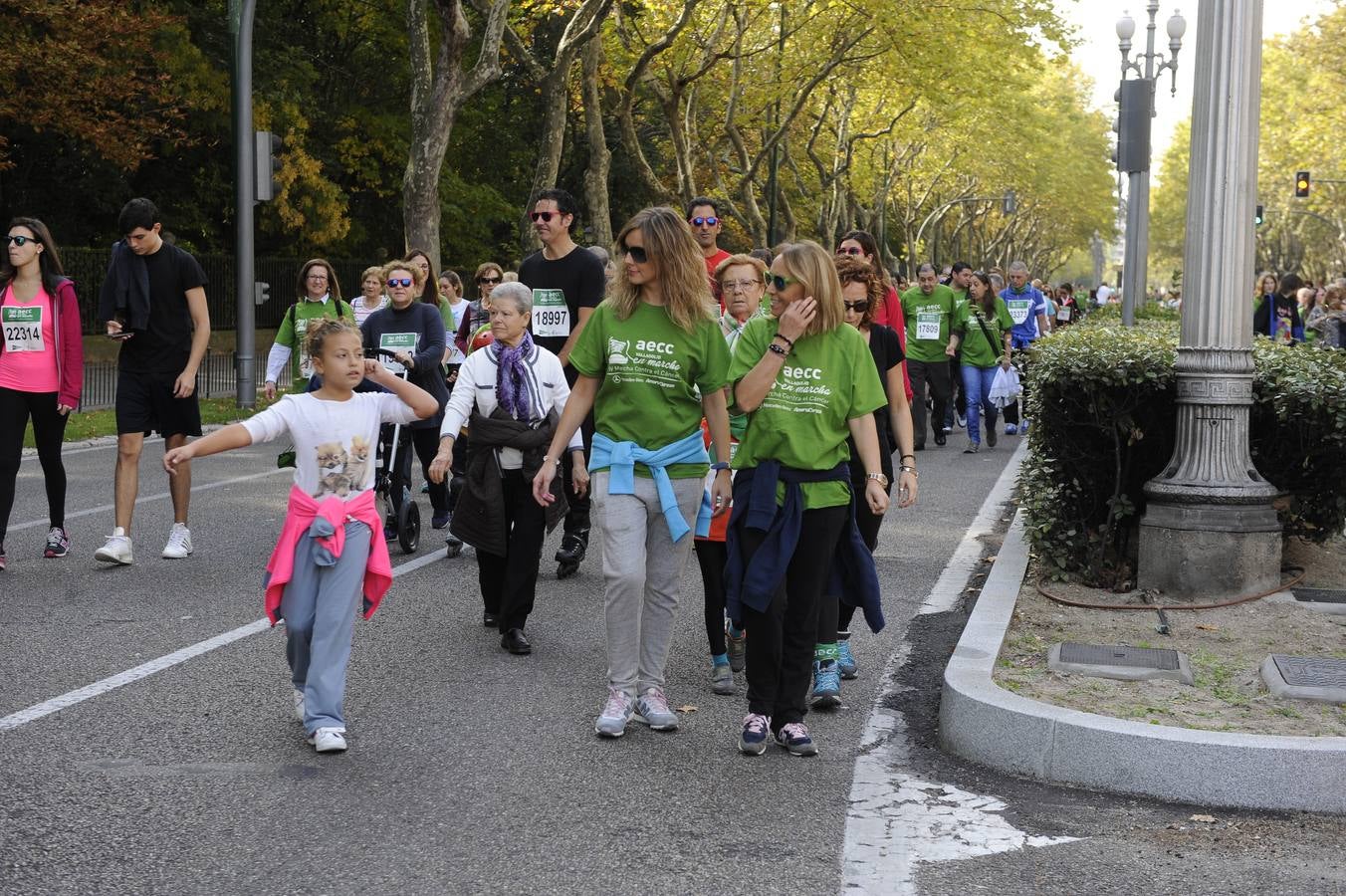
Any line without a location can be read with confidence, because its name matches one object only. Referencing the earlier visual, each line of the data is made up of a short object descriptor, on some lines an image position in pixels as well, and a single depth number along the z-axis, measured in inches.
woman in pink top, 355.9
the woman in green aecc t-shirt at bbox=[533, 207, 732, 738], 225.1
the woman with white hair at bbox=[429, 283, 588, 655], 279.4
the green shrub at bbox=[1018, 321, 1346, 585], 318.0
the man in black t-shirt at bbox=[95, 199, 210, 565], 363.3
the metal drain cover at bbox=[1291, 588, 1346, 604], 298.0
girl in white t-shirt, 215.3
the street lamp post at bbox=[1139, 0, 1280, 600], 300.4
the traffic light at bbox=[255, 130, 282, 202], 852.0
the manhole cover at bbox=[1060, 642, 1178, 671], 247.9
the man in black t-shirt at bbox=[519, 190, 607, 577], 334.6
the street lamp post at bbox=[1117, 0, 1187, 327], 748.0
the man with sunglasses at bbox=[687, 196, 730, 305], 349.4
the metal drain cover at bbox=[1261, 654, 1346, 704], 227.8
